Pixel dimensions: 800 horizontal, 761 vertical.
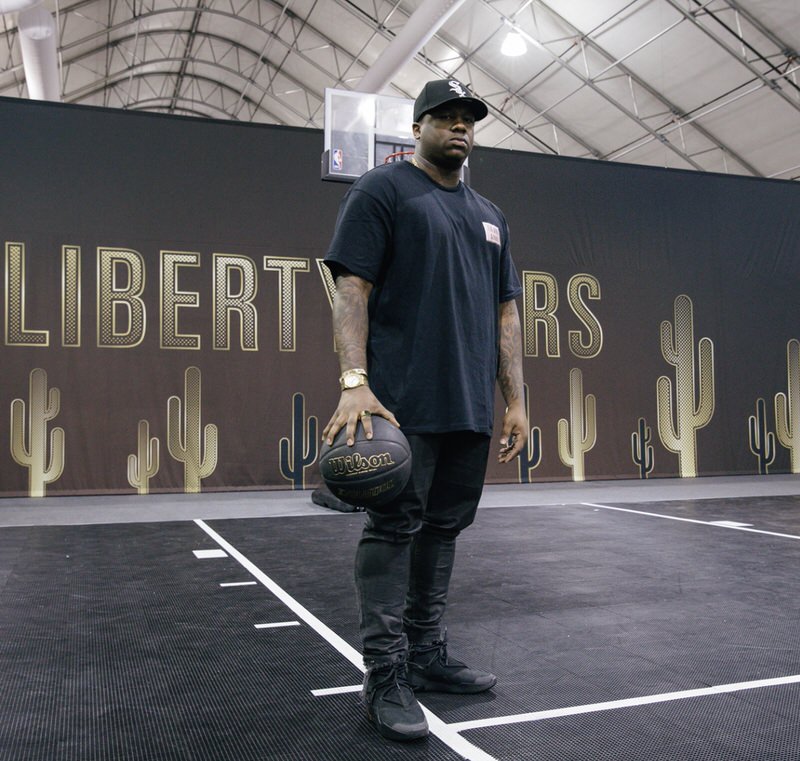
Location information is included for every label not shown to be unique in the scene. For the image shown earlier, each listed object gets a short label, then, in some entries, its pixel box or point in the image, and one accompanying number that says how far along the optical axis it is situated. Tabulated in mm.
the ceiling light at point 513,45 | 9586
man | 1481
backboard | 5609
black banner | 5883
